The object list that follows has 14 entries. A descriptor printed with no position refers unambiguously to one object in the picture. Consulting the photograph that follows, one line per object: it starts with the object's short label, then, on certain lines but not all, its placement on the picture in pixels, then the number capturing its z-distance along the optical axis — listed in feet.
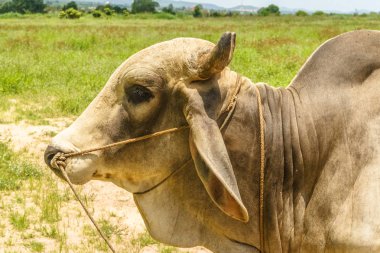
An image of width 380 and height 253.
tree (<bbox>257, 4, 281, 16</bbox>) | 274.77
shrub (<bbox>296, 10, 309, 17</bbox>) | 225.00
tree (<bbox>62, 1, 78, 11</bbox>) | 243.34
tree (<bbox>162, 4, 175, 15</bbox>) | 253.40
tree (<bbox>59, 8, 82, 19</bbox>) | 170.50
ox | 7.92
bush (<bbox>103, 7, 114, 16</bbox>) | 189.76
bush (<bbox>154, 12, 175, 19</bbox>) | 187.73
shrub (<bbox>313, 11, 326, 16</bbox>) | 235.81
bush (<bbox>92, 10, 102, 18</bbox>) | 181.27
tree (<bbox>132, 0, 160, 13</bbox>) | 282.85
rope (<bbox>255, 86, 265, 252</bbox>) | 8.18
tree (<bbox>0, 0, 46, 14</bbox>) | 243.19
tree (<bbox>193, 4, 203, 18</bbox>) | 228.96
